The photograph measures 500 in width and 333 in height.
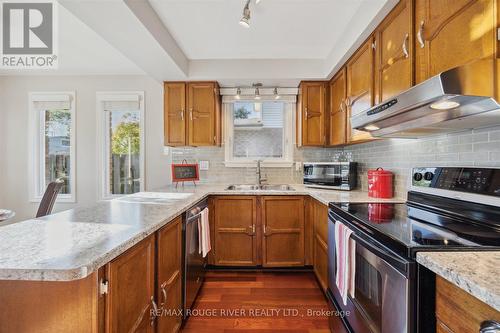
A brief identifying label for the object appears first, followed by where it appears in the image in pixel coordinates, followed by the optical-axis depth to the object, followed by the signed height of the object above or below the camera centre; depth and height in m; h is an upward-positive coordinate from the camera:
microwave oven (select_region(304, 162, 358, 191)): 2.39 -0.10
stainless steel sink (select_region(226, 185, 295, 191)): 2.94 -0.27
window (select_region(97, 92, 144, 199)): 3.26 +0.22
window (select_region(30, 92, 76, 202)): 3.27 +0.35
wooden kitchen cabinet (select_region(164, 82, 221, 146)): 2.82 +0.63
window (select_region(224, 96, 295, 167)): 3.15 +0.45
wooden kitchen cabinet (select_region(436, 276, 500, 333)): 0.56 -0.38
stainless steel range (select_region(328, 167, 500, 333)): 0.79 -0.28
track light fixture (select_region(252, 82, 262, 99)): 2.94 +0.98
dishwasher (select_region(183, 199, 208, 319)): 1.67 -0.72
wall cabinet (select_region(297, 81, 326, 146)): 2.79 +0.64
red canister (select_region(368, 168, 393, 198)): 1.95 -0.15
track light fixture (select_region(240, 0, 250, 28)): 1.59 +1.04
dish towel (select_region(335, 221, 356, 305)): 1.24 -0.54
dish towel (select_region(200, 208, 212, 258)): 2.00 -0.59
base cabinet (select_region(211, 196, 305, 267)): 2.49 -0.69
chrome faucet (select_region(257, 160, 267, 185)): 3.02 -0.12
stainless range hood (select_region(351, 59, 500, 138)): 0.84 +0.26
